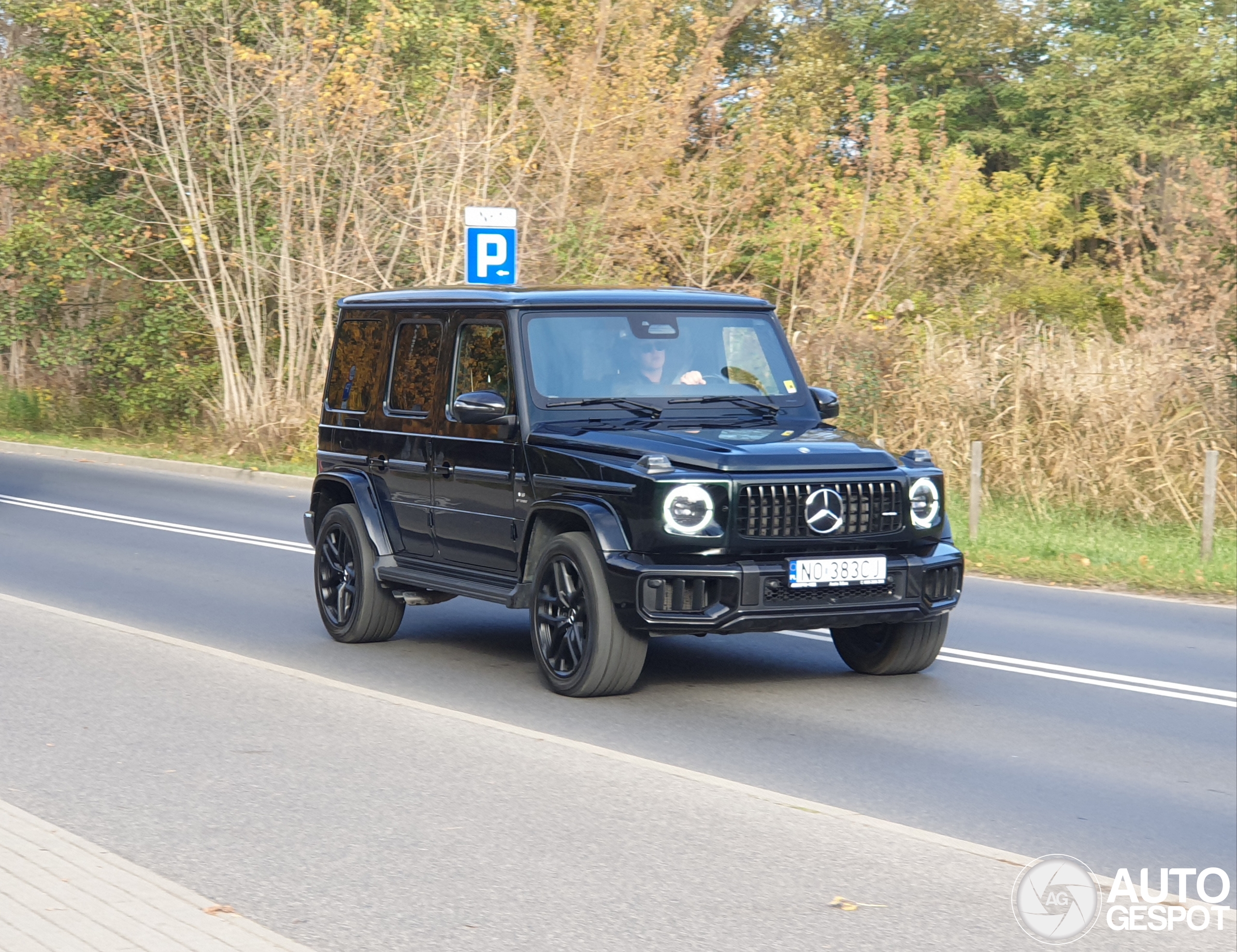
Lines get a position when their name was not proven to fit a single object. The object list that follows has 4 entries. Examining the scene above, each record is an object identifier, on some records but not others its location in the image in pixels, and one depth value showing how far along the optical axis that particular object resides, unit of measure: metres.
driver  8.95
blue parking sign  18.25
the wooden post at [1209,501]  14.30
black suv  7.85
